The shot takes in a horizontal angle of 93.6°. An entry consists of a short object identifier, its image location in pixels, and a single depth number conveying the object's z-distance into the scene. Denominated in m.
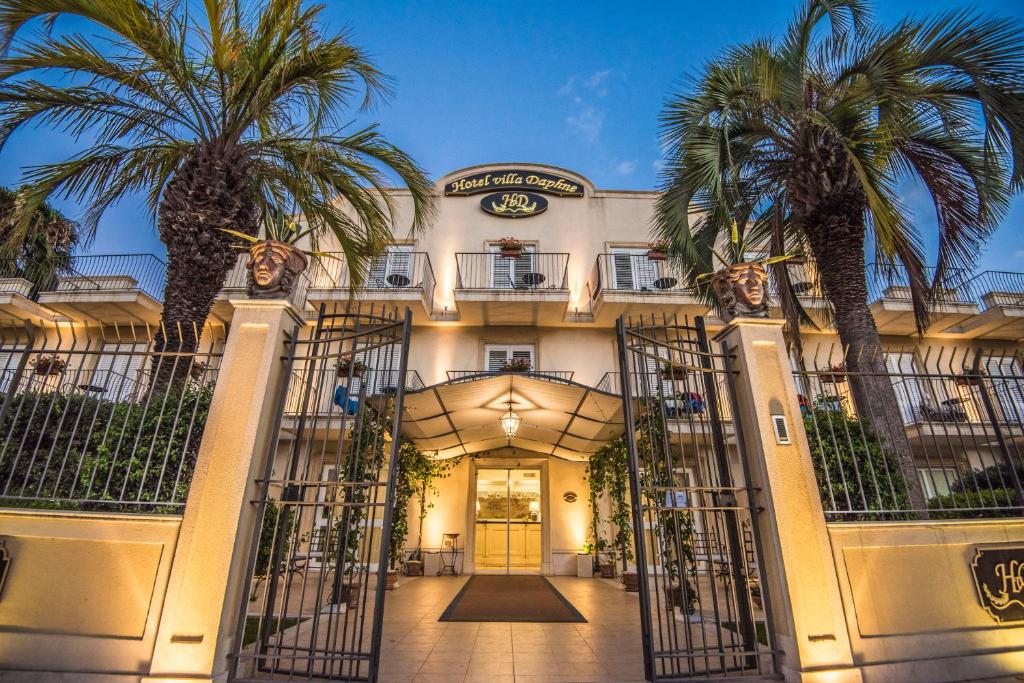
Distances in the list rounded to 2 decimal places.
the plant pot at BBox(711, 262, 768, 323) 3.98
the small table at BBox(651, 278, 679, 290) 11.05
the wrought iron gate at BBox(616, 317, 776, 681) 3.25
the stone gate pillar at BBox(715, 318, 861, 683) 3.21
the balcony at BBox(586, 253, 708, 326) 10.72
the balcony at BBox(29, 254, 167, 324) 10.71
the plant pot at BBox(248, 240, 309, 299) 3.76
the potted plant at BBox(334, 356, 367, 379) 9.15
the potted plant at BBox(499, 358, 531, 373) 10.24
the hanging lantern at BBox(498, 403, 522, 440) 8.62
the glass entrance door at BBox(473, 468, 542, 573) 11.07
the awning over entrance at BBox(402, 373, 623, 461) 7.66
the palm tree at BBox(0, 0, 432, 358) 5.01
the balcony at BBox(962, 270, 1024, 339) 10.80
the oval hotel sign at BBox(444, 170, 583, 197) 12.99
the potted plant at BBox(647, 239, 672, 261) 10.80
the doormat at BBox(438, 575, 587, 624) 6.00
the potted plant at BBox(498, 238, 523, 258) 11.14
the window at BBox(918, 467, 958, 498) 9.50
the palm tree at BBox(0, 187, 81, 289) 11.09
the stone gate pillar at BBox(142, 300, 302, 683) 2.99
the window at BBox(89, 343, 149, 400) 10.64
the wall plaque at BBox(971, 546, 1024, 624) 3.55
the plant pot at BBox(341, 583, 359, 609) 6.78
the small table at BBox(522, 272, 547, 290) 11.37
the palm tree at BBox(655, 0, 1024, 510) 5.07
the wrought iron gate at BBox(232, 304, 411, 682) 3.11
